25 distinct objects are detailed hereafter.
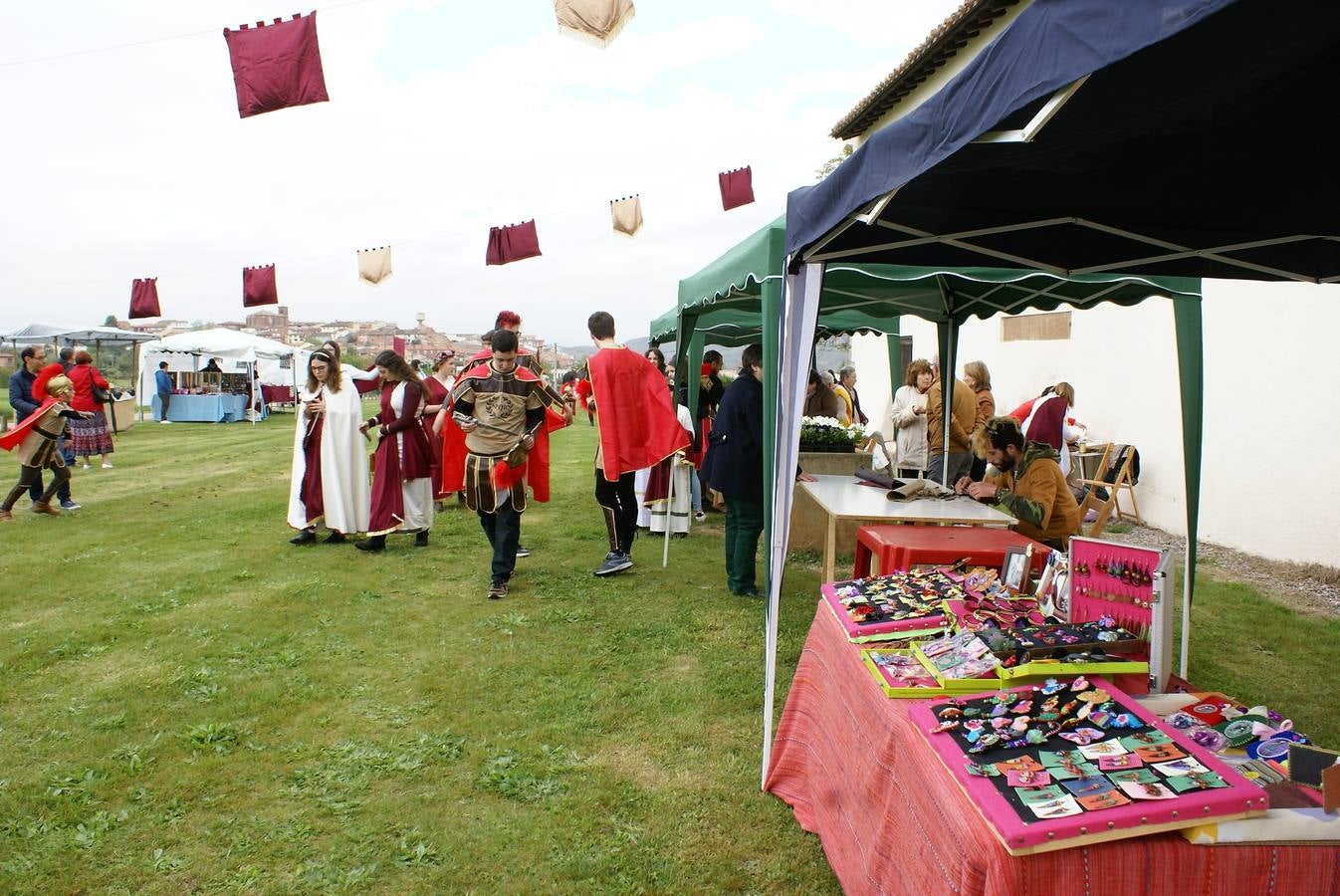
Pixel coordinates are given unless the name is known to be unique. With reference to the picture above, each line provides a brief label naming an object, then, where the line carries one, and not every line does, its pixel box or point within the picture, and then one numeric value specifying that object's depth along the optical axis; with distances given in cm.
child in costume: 831
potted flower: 711
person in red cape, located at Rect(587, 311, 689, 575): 577
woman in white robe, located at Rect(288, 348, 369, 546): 716
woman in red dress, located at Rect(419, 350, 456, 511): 746
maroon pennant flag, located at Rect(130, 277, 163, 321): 1296
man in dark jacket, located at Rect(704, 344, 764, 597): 554
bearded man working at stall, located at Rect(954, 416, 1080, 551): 417
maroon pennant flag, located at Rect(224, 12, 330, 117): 535
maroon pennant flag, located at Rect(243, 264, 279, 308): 1202
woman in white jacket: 782
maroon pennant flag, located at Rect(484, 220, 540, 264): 1166
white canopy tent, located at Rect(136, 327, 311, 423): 2225
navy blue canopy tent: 162
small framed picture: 296
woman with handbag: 1153
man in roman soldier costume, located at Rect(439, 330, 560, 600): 545
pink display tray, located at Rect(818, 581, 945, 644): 251
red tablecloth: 151
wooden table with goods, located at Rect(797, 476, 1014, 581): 462
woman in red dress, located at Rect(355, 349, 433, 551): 699
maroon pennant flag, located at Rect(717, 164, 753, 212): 1188
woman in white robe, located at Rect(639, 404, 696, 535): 723
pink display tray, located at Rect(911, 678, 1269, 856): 149
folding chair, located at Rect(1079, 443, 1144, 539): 745
